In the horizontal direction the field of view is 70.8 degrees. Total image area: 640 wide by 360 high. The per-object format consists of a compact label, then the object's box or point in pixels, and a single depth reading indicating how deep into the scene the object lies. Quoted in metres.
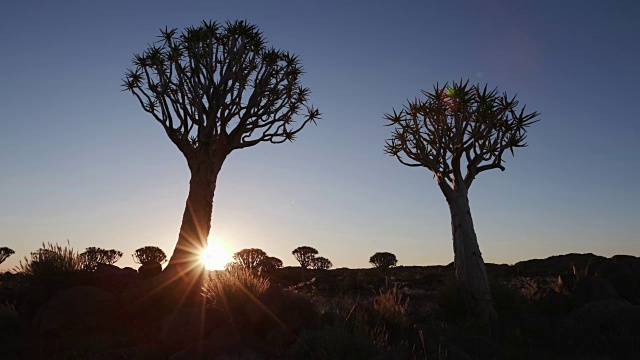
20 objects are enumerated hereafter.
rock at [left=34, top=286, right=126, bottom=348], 9.09
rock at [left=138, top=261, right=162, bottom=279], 12.62
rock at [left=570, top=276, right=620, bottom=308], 11.46
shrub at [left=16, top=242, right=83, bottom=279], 11.04
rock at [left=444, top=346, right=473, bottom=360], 6.68
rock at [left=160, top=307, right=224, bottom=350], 8.09
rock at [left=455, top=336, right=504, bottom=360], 7.85
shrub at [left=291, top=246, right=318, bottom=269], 47.81
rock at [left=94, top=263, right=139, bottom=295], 11.27
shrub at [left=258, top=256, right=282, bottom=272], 37.81
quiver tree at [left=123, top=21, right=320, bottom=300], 13.64
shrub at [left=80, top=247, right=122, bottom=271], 41.92
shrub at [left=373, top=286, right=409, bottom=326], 9.14
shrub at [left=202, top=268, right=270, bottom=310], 8.93
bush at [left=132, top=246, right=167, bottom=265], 36.88
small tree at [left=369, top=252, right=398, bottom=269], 43.91
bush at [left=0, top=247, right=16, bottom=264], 45.12
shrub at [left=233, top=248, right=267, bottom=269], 39.22
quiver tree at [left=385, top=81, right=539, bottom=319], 11.07
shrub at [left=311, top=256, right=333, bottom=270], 48.22
